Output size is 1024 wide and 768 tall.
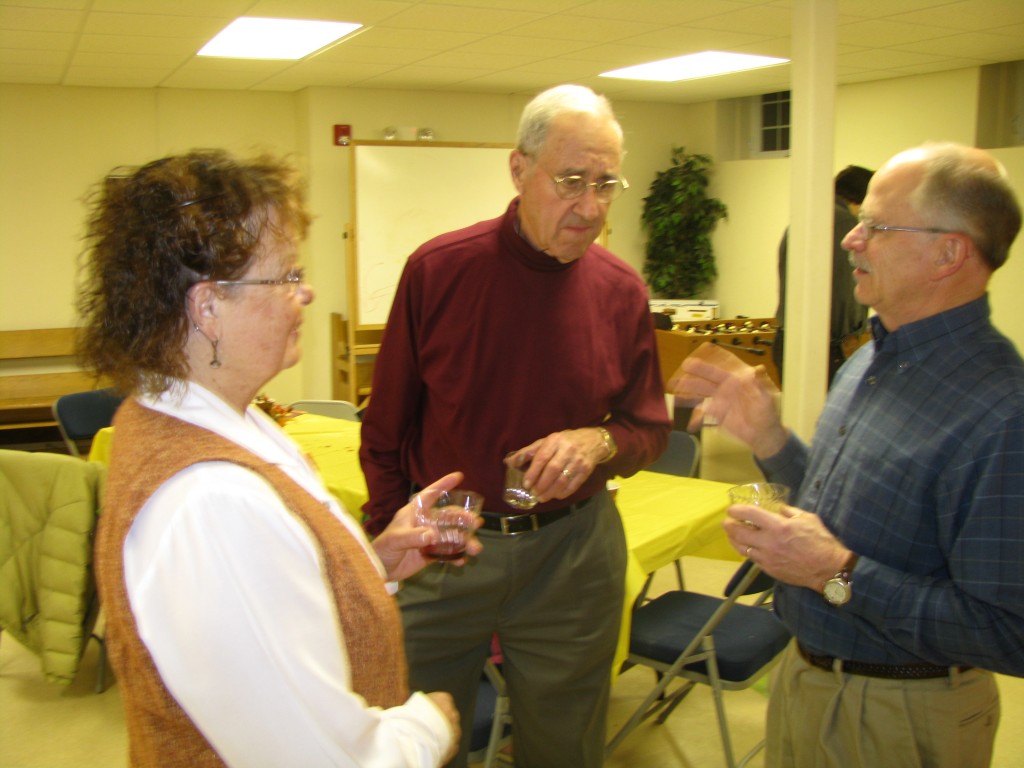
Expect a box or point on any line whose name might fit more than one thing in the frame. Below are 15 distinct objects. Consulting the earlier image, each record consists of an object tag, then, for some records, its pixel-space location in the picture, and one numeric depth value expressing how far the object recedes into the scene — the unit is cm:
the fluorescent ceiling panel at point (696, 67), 633
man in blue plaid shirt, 135
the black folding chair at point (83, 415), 469
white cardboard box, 818
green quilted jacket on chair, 324
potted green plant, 859
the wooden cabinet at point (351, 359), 694
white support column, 389
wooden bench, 647
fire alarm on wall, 709
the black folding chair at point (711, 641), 246
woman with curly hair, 94
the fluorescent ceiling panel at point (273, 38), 486
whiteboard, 688
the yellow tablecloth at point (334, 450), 328
